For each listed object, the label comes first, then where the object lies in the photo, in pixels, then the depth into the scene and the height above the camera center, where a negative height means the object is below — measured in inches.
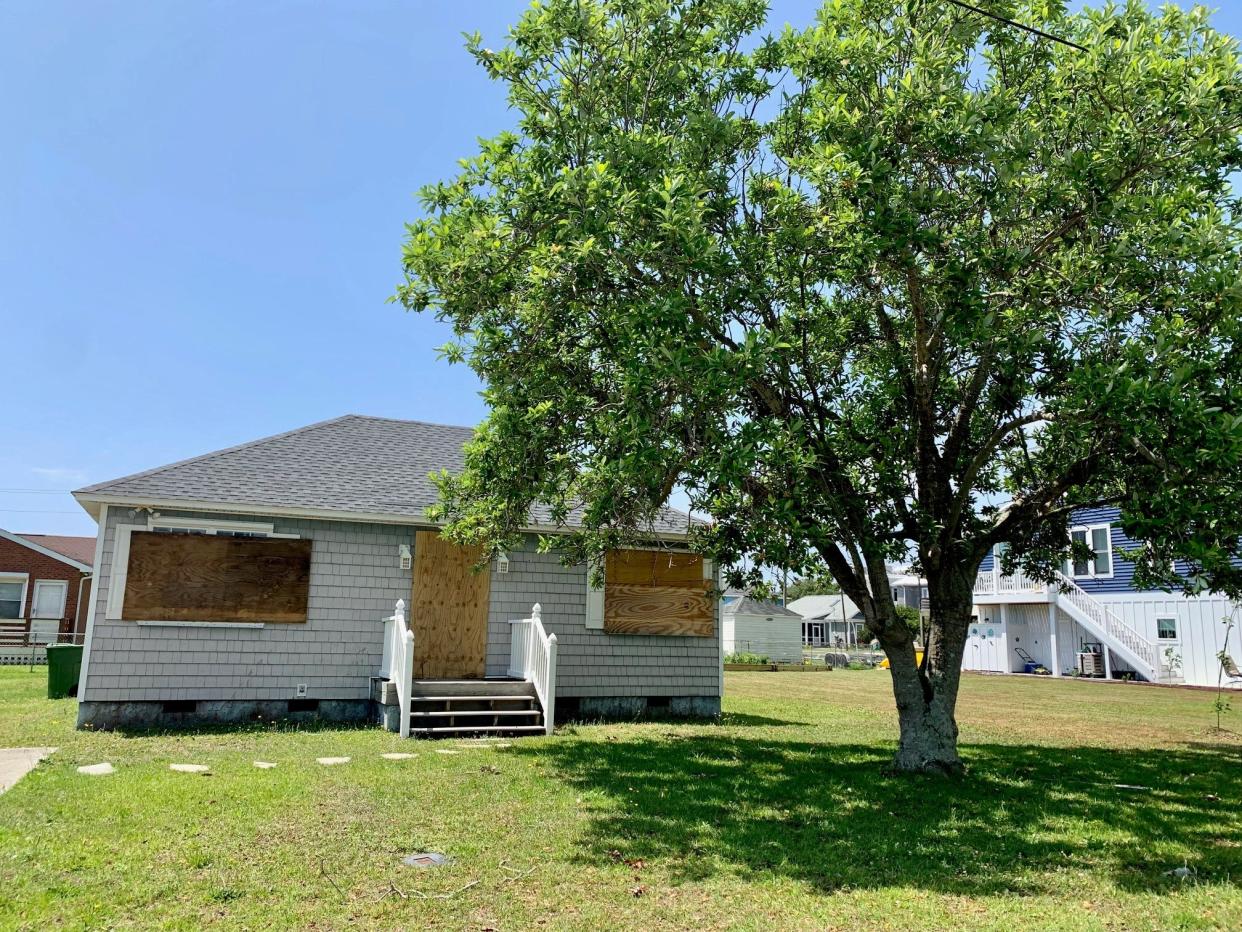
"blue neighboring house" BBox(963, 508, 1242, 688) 1006.4 -9.1
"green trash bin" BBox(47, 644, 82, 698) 621.6 -59.5
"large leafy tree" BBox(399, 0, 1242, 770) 282.2 +120.6
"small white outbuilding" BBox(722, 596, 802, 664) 1692.9 -47.9
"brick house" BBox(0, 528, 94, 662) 1166.3 -8.2
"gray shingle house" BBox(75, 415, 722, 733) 471.2 -9.2
